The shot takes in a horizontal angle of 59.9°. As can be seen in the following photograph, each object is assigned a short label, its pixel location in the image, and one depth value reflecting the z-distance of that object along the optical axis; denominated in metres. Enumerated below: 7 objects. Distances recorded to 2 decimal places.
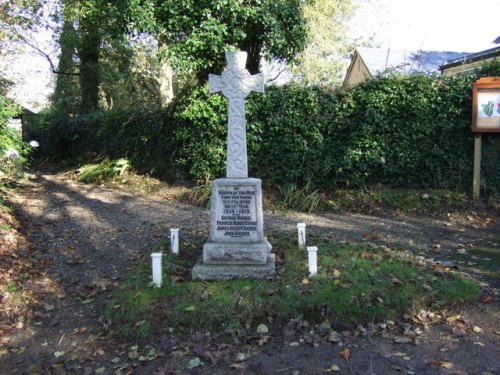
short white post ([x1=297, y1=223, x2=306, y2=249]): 6.40
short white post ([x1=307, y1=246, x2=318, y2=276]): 5.30
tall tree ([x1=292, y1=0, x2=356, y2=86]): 24.25
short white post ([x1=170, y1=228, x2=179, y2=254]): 6.32
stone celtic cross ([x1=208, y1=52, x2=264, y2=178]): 5.72
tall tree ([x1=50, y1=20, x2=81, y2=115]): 19.56
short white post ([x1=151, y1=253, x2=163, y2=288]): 5.18
